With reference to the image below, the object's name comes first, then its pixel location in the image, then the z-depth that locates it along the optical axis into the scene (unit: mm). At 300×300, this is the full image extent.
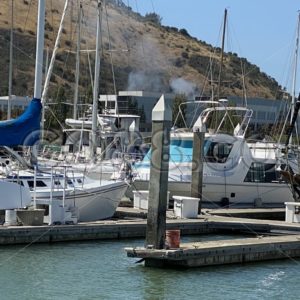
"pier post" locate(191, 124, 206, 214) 27406
